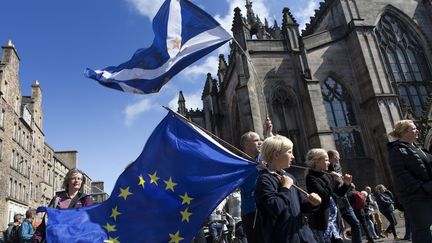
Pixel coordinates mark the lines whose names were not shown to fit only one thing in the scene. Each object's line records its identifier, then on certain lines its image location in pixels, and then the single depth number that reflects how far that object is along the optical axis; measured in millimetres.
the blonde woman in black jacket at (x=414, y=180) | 4164
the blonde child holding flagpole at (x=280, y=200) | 2785
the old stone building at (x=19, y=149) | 31094
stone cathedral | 19812
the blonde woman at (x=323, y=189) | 3945
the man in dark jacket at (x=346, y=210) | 5546
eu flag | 4605
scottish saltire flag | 5801
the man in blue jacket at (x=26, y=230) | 8234
